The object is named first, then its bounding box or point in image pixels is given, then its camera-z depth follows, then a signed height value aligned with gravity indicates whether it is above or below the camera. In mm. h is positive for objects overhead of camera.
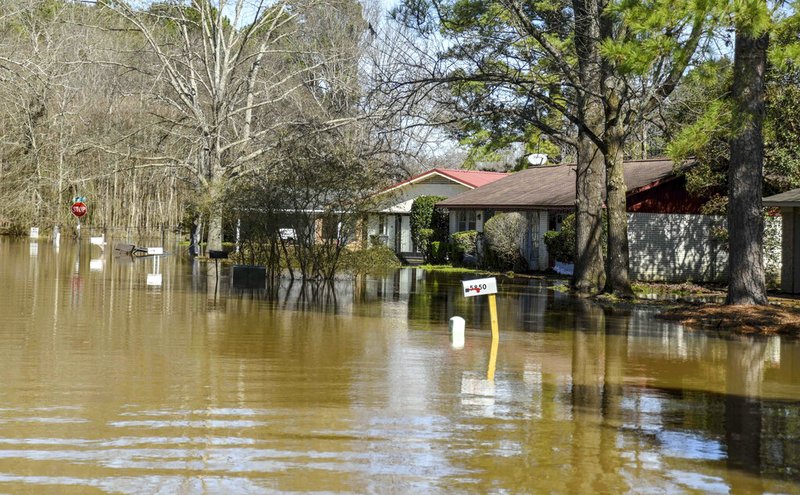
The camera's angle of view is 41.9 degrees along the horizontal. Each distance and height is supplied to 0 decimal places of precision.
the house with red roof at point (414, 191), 51094 +3558
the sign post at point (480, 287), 15345 -346
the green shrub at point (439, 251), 46094 +527
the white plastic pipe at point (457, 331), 16625 -1085
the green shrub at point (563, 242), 36281 +819
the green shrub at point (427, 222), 48062 +1905
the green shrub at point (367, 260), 31469 +59
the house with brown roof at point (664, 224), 35406 +1460
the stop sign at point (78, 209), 59062 +2756
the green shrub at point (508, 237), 39500 +1020
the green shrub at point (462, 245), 43594 +769
